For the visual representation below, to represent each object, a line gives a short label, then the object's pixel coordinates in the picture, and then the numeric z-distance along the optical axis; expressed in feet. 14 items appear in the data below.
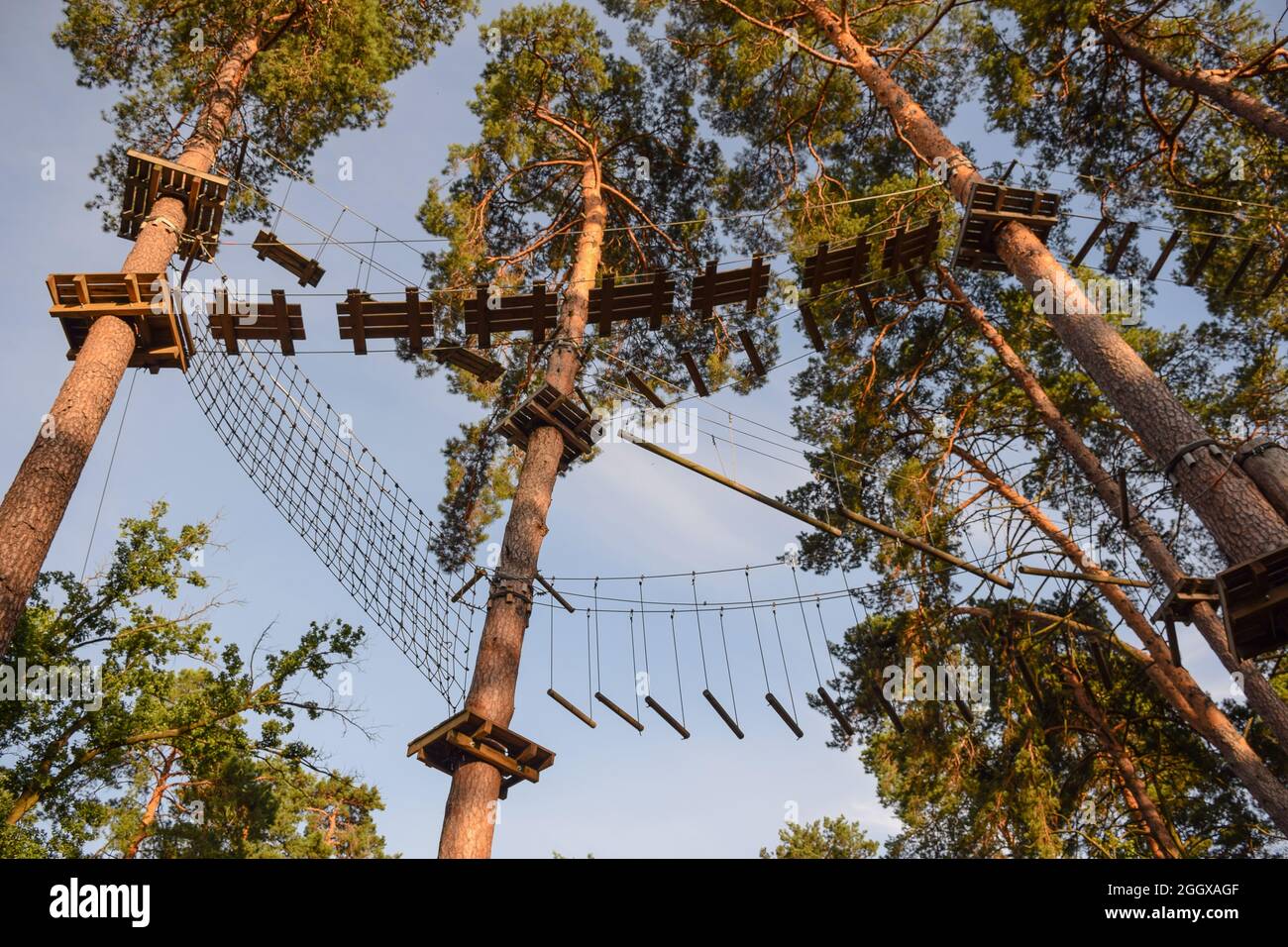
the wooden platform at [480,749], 19.90
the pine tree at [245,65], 33.73
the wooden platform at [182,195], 26.27
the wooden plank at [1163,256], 29.37
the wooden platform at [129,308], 22.84
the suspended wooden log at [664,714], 25.38
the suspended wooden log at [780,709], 23.71
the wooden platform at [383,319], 26.35
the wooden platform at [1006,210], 28.25
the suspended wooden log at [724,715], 24.91
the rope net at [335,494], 23.82
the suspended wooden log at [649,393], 29.12
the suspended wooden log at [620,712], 24.69
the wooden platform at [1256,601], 18.51
